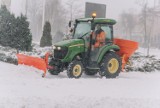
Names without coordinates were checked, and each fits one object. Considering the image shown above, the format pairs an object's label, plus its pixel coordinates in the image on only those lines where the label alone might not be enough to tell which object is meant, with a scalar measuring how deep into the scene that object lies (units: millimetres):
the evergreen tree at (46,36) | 26703
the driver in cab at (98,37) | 14273
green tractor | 13867
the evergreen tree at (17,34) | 21906
